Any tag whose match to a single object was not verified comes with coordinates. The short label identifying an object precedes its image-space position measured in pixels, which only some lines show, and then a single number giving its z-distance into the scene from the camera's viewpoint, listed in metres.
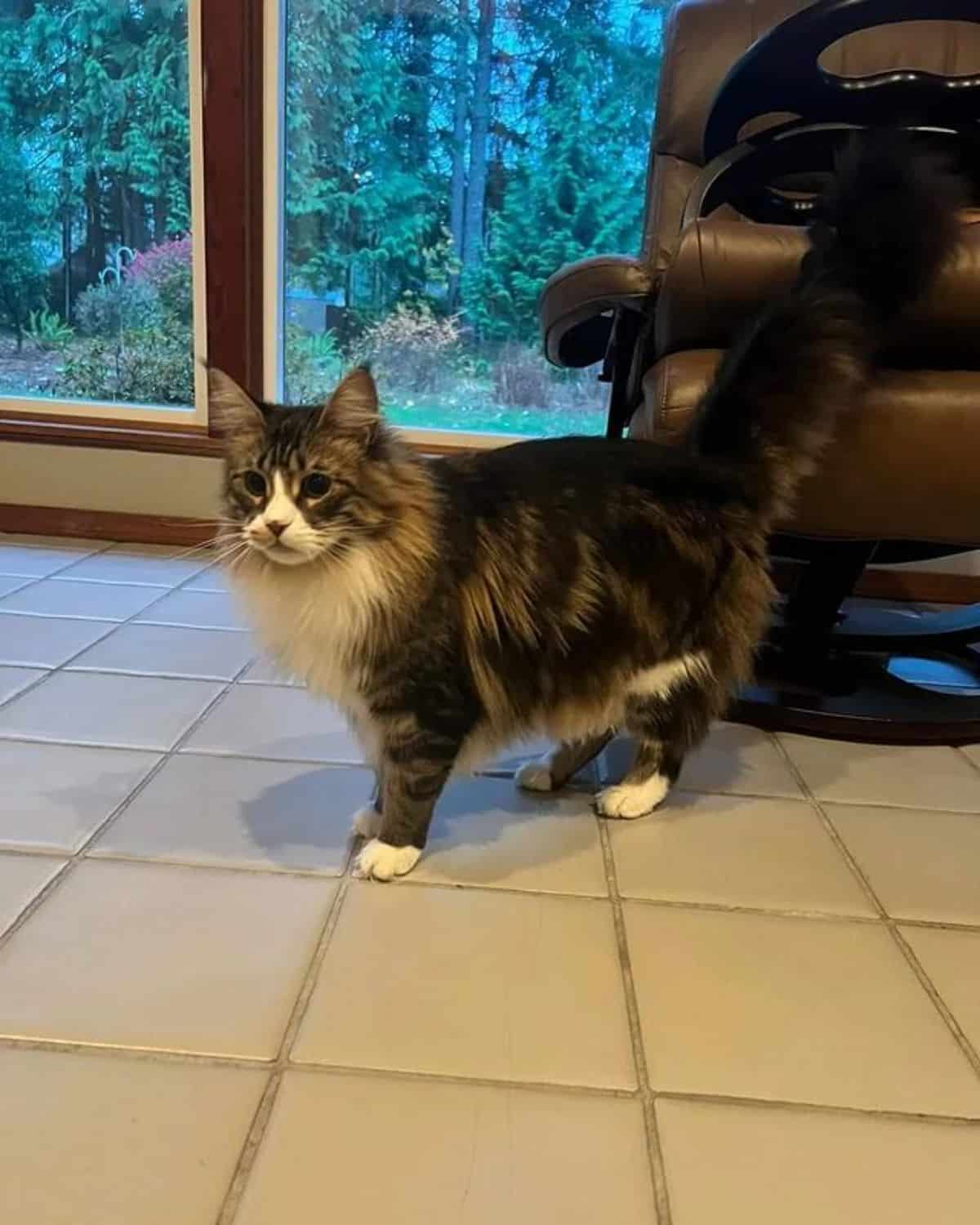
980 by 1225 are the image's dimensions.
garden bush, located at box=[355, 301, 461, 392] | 3.03
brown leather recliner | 1.39
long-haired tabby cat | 1.18
